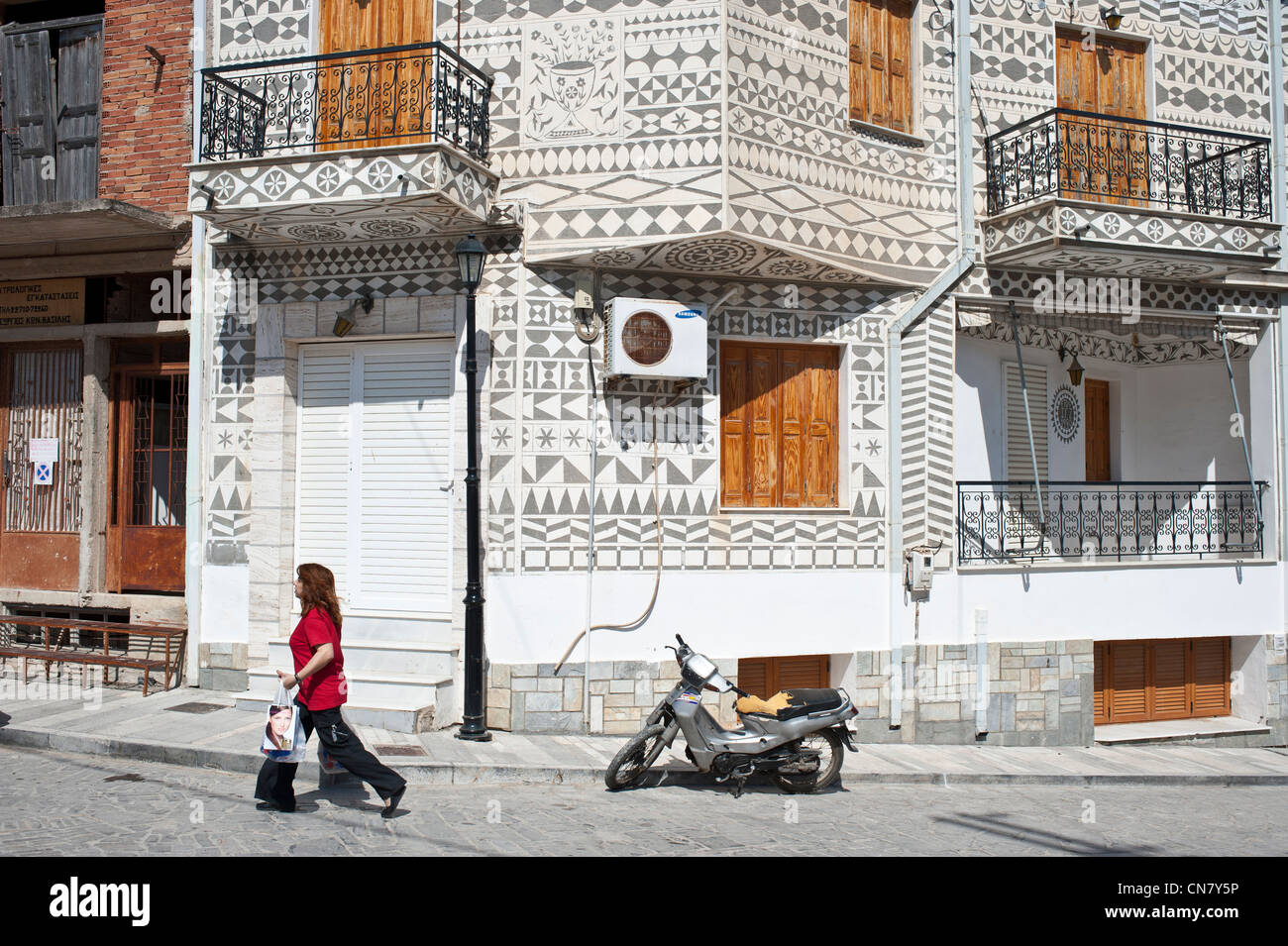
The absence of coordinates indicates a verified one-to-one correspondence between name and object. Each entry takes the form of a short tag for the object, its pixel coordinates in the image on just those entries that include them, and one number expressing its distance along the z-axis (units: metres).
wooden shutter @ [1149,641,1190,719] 12.10
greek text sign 11.72
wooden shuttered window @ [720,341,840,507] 10.34
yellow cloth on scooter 8.16
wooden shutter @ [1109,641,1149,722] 11.90
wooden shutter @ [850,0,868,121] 10.70
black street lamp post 8.99
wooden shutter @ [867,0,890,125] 10.83
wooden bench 10.28
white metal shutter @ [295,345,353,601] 10.32
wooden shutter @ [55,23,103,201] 11.62
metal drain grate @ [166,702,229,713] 9.63
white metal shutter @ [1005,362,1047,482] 12.21
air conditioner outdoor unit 9.59
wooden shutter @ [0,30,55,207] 11.77
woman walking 6.83
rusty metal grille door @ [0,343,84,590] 11.66
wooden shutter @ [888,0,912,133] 11.00
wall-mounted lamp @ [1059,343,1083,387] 12.85
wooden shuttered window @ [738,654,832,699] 10.36
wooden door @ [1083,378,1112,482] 13.60
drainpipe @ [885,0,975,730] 10.47
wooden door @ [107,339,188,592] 11.34
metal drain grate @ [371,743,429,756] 8.42
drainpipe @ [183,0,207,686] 10.55
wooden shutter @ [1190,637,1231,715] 12.27
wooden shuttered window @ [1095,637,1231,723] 11.87
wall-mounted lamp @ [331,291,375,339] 10.03
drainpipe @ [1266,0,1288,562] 12.20
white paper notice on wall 11.82
